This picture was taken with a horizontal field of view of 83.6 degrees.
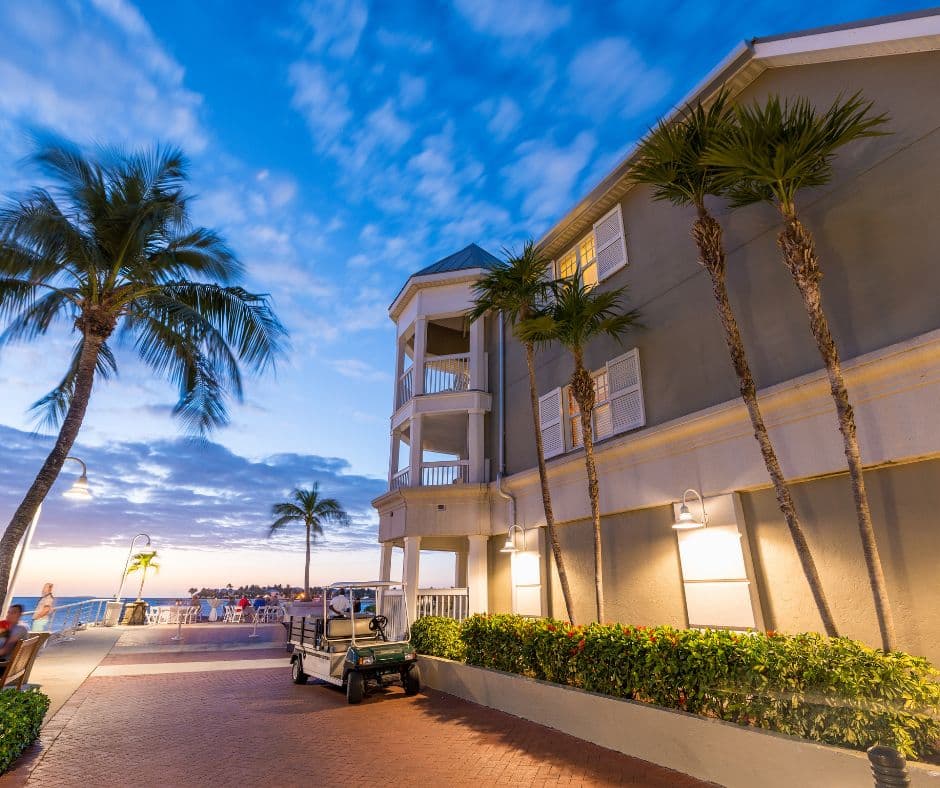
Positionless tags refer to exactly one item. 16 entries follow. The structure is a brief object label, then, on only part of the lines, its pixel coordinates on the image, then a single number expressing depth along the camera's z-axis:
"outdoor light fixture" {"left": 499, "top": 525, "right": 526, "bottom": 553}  12.75
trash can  26.03
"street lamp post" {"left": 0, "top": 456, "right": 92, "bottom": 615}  10.88
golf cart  10.01
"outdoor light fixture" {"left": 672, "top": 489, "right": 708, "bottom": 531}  8.06
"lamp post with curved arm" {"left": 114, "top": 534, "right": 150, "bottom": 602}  25.41
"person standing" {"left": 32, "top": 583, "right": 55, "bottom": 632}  13.84
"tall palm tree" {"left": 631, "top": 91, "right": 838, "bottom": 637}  7.02
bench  7.38
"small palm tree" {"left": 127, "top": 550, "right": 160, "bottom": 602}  35.28
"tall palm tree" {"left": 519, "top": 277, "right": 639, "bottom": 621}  10.08
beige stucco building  6.64
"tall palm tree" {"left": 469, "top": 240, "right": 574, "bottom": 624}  11.01
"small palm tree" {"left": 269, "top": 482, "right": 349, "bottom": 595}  33.25
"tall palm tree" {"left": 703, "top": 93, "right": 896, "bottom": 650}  6.20
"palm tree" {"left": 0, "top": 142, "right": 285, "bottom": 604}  9.56
